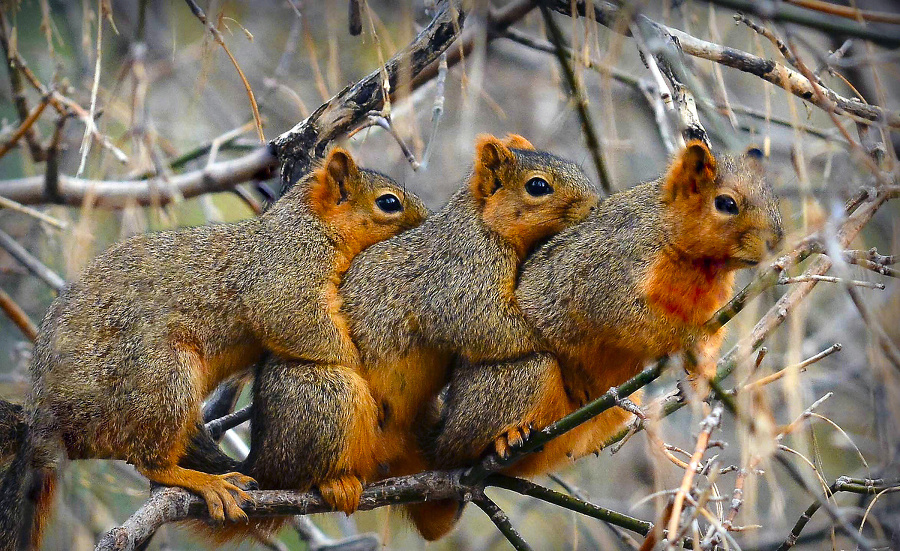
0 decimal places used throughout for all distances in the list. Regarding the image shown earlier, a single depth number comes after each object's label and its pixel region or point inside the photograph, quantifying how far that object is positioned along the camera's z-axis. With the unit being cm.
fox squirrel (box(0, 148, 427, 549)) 643
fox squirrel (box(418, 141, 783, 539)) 605
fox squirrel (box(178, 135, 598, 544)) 671
